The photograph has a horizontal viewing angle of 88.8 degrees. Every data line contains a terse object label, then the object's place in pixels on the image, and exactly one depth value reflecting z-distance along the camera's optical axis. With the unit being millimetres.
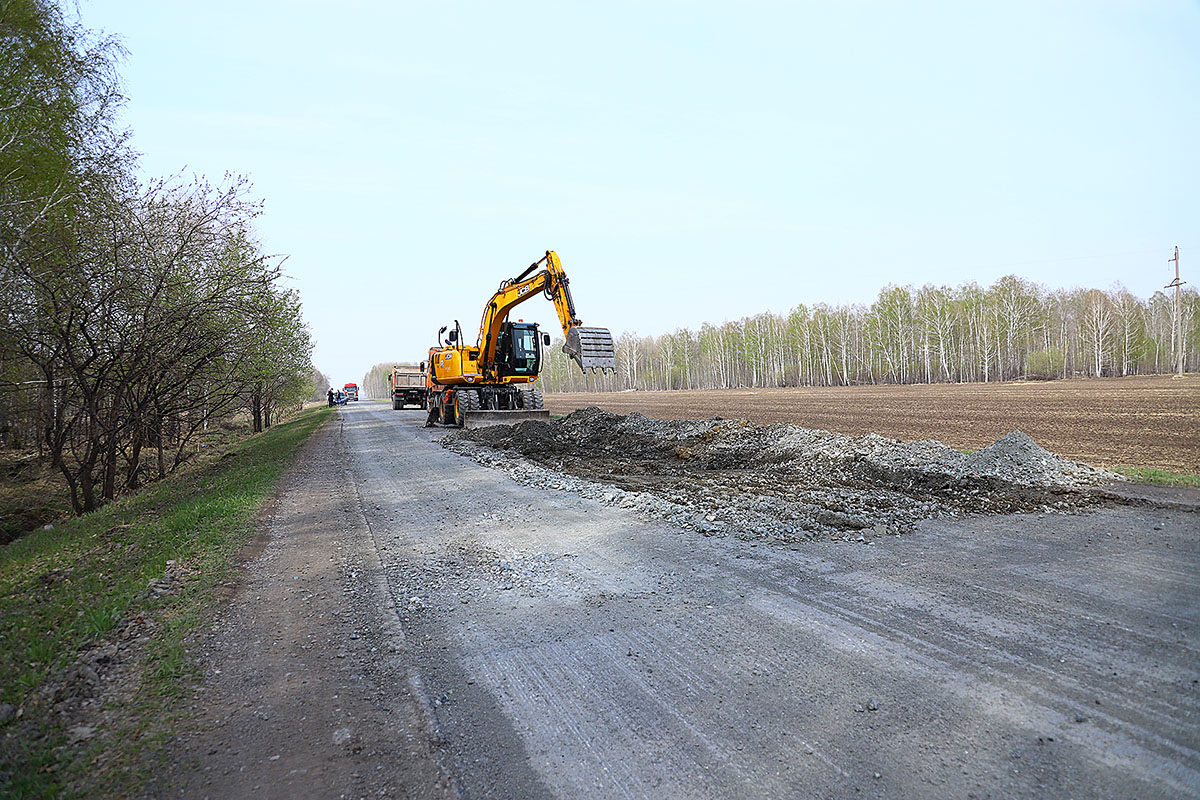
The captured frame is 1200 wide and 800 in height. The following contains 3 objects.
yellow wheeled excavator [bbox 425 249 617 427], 19688
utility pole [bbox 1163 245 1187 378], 39912
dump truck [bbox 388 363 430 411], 44219
